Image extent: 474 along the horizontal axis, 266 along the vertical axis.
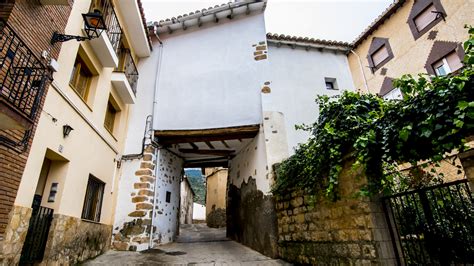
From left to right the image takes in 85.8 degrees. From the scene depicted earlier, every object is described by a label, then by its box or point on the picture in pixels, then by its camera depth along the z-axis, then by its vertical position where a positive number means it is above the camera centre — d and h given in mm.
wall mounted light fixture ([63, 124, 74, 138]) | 4828 +1884
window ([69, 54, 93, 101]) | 5566 +3381
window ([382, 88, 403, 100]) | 9938 +4788
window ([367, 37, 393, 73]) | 10570 +6779
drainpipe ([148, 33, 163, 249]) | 7194 +2622
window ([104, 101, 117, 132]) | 7297 +3228
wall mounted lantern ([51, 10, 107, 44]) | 4523 +3800
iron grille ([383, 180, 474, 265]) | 3166 -239
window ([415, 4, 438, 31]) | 9158 +6974
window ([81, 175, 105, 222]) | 5773 +772
